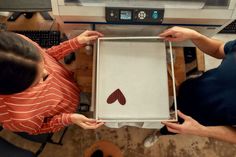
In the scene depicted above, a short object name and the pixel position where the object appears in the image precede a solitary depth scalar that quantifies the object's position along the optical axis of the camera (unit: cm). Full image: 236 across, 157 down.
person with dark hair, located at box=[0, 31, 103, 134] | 102
